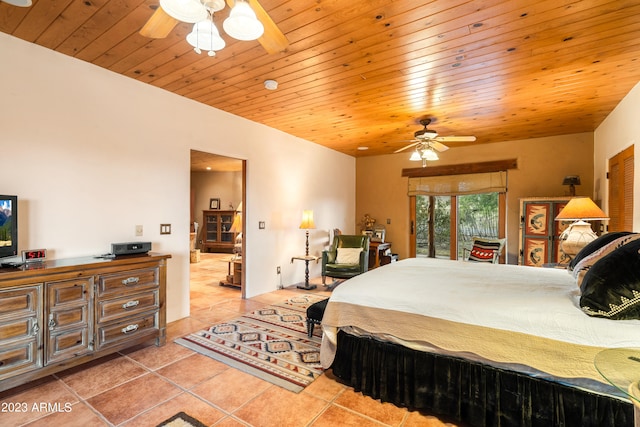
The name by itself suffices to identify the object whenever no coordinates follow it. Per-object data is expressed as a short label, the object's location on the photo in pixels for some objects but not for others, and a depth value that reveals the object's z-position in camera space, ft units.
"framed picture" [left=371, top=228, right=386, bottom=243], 21.06
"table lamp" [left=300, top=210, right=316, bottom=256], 16.75
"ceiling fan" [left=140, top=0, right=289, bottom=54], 4.36
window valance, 18.29
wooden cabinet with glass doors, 30.94
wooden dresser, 6.68
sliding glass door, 18.81
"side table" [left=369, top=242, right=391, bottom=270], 20.12
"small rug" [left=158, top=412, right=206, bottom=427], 6.00
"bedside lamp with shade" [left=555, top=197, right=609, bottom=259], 10.98
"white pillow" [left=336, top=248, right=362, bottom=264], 16.44
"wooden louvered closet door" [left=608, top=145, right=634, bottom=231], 10.76
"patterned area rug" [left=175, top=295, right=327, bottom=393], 7.99
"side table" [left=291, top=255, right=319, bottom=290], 16.57
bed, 5.06
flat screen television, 7.25
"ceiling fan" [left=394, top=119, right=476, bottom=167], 12.92
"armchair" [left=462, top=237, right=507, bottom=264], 15.42
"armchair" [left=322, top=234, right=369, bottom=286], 15.60
